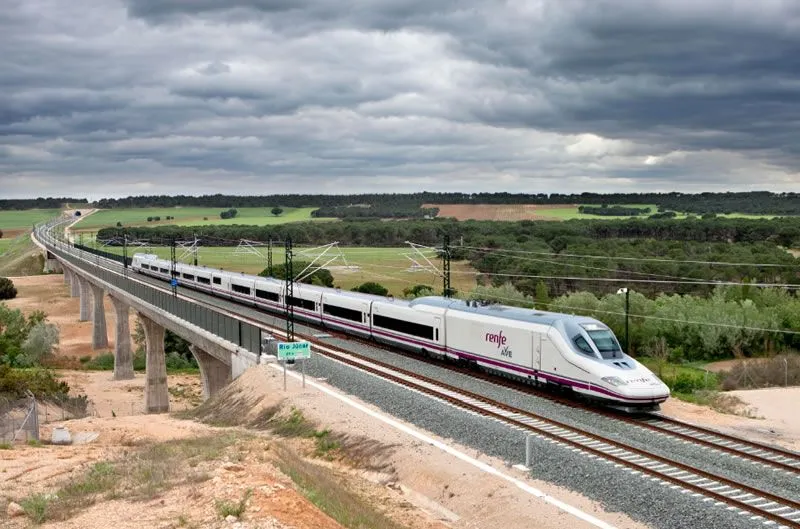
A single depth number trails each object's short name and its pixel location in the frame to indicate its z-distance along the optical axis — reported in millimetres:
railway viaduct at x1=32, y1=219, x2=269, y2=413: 41469
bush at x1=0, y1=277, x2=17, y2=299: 126250
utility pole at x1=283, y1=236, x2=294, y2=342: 41138
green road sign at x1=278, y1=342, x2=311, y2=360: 30781
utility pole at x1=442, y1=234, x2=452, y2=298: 41712
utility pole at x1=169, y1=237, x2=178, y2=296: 83188
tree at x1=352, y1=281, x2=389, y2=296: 89750
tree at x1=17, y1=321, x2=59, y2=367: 77150
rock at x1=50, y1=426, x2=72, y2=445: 30953
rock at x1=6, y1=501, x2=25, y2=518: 17141
